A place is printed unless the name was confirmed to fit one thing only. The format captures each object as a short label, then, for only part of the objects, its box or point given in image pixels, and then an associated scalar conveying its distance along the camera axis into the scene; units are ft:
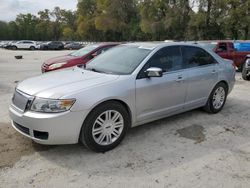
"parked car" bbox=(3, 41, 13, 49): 142.50
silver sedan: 11.76
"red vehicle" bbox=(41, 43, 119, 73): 29.30
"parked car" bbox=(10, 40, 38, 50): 139.95
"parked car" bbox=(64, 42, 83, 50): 154.04
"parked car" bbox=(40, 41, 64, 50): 144.43
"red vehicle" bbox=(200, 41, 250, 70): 40.29
